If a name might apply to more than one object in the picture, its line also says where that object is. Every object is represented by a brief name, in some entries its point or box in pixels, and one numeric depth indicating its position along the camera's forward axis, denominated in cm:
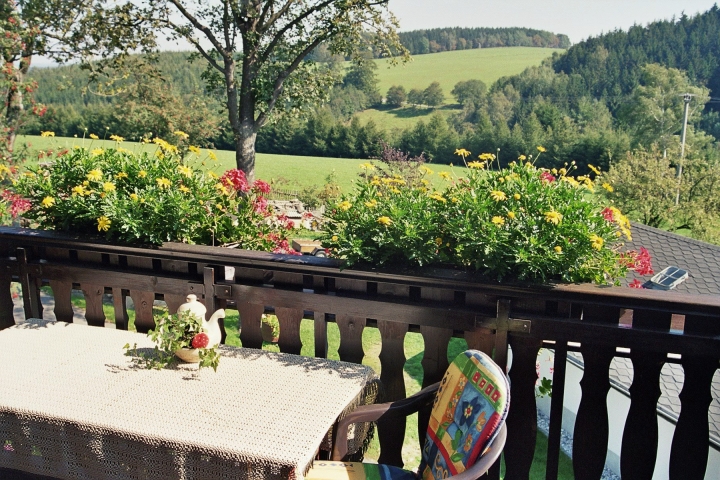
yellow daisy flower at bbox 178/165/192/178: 231
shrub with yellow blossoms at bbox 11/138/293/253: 221
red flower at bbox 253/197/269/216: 248
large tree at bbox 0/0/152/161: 996
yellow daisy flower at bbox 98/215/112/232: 219
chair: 140
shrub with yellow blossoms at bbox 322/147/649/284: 171
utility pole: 2148
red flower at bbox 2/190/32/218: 297
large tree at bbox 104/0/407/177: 1195
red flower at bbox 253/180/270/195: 252
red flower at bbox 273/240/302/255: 261
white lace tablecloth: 148
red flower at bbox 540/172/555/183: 191
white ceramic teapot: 194
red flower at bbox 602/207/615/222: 179
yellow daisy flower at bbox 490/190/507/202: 176
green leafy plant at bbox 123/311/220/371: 187
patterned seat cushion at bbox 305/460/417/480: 163
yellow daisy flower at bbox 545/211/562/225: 166
